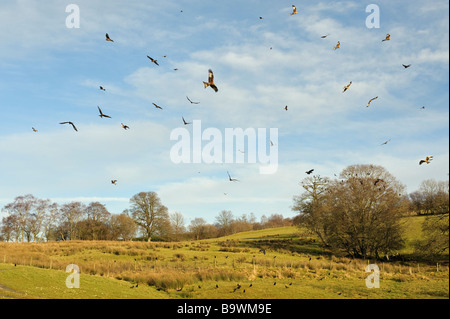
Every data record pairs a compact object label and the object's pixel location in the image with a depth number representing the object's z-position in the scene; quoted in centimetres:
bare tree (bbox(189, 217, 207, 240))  12188
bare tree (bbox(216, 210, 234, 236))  14188
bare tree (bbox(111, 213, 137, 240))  9231
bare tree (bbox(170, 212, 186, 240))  12988
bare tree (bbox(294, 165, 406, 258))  5253
